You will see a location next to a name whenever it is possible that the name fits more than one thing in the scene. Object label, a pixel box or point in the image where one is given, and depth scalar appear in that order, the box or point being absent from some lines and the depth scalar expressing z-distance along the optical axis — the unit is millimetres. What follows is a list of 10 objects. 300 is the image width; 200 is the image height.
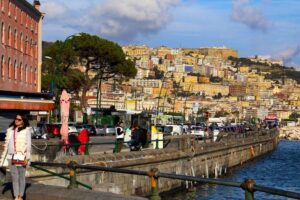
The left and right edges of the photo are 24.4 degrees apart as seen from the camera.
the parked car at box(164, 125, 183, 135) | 63891
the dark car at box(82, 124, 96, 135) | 61906
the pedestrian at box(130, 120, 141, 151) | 31497
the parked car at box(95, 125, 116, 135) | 63531
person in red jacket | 28531
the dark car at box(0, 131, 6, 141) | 27000
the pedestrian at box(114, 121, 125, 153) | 33281
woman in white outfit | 13305
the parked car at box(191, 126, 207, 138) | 67062
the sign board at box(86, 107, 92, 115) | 81175
